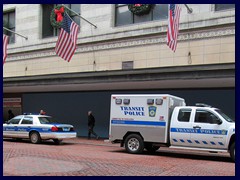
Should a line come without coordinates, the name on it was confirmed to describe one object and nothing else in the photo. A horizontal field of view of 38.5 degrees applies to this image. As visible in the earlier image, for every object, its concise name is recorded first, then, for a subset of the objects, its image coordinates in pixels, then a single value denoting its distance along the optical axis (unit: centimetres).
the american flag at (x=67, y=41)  1945
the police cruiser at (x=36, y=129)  1638
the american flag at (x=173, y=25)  1683
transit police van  1219
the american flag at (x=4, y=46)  2255
